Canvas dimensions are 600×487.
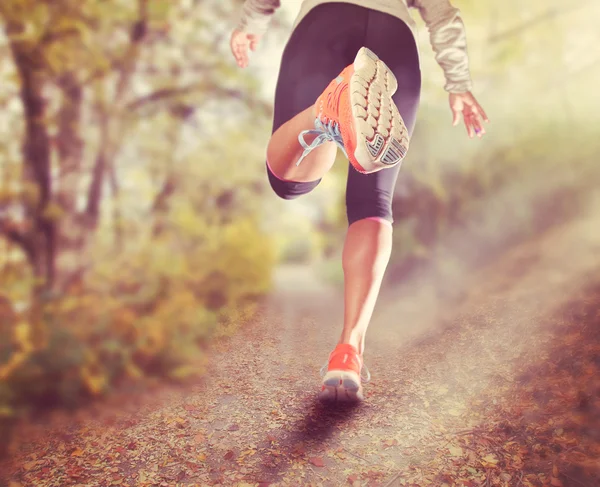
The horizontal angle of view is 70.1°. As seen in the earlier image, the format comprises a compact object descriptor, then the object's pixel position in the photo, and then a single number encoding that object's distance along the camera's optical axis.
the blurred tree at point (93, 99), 2.07
